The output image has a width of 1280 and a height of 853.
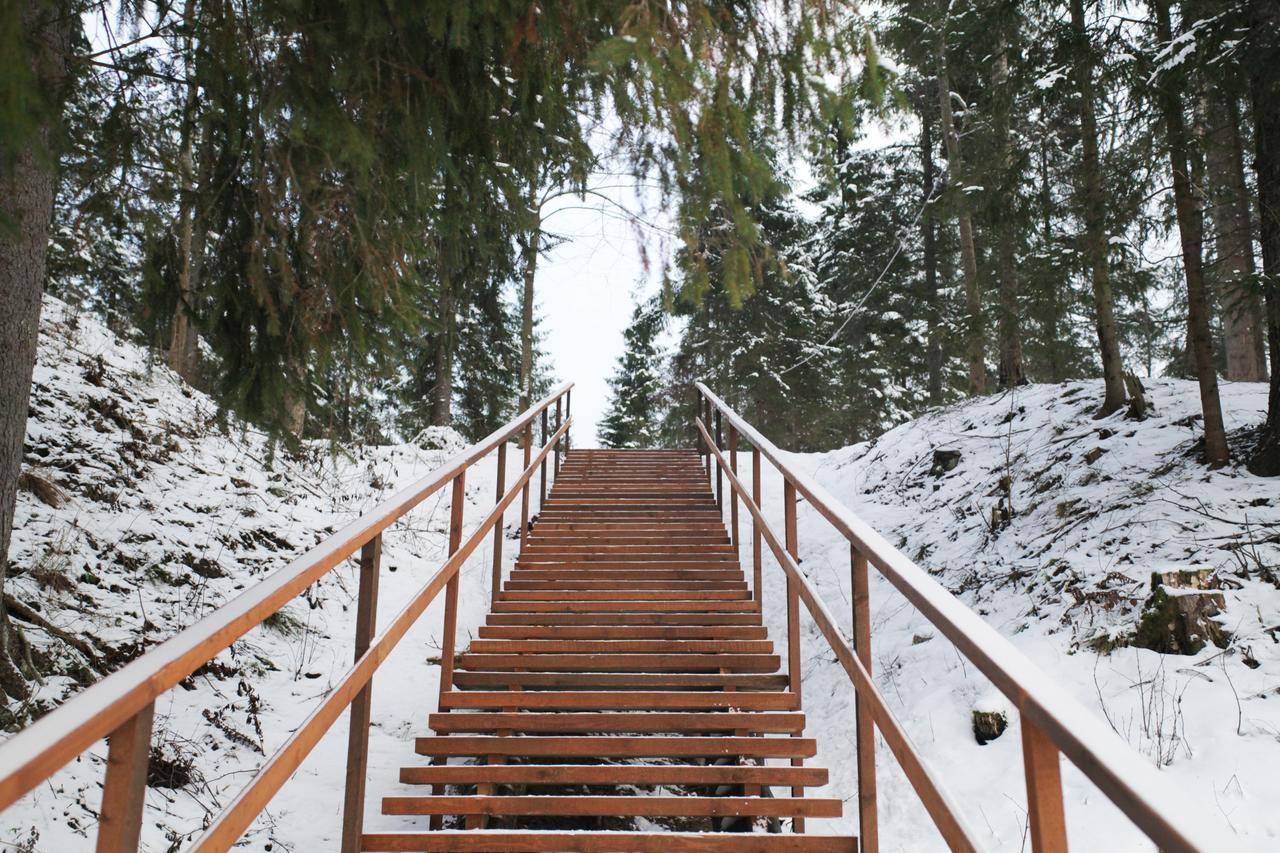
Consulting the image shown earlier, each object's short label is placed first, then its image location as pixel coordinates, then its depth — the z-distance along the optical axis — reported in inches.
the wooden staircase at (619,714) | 110.5
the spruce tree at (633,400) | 1104.2
